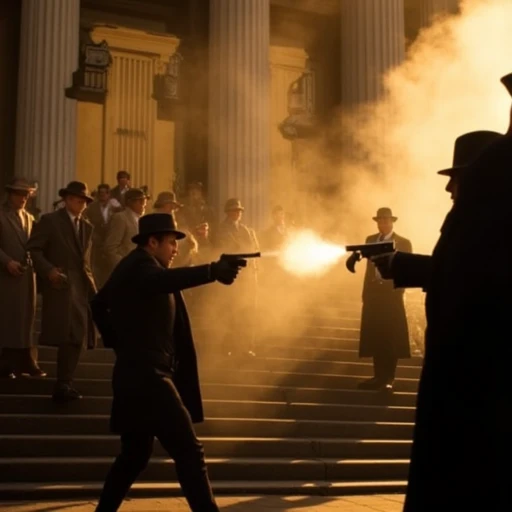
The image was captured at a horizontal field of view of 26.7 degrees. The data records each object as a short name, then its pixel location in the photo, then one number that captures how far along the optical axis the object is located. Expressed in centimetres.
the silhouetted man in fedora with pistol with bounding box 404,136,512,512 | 244
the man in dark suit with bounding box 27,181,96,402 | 902
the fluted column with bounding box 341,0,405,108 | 2064
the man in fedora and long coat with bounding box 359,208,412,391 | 1125
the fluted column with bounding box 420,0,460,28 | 2241
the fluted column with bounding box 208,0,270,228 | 1853
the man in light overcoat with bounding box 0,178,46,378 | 954
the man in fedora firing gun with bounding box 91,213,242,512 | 554
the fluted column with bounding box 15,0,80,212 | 1683
